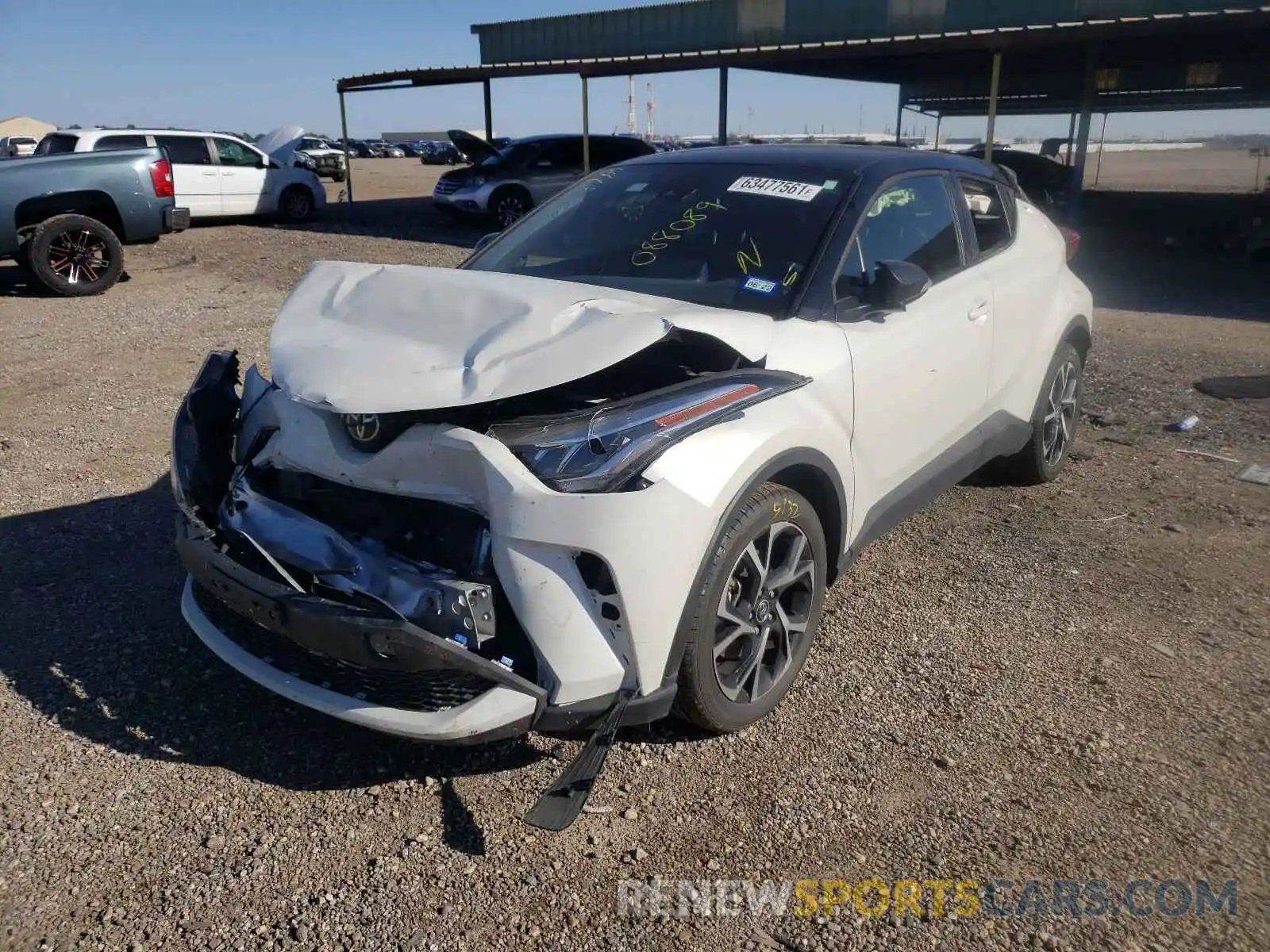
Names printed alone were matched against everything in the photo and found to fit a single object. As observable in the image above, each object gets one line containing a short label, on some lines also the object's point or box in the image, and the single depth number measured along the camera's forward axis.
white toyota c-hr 2.43
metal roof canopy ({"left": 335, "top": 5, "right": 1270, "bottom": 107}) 12.86
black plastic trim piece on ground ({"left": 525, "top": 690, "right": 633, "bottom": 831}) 2.35
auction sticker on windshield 3.68
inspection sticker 3.37
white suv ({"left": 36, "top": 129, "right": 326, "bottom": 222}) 15.27
